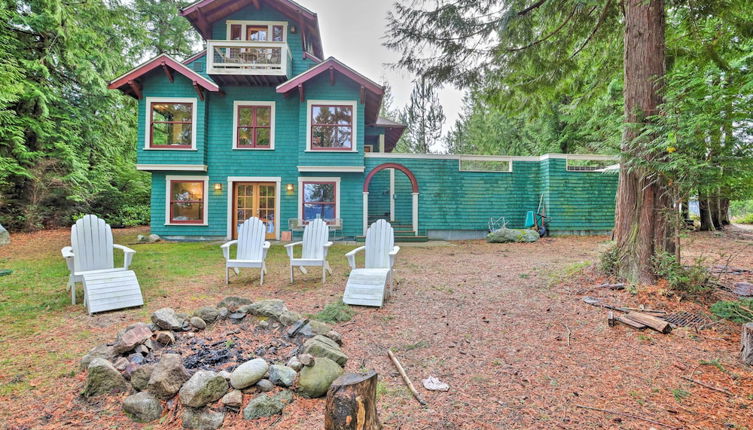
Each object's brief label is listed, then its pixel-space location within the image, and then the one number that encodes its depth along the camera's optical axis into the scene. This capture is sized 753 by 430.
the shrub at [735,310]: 2.88
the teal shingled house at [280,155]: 9.58
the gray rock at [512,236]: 9.83
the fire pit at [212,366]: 1.81
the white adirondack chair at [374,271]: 3.75
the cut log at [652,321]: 2.77
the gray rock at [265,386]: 1.96
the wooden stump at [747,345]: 2.26
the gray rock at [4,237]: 7.73
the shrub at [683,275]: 3.39
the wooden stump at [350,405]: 1.42
